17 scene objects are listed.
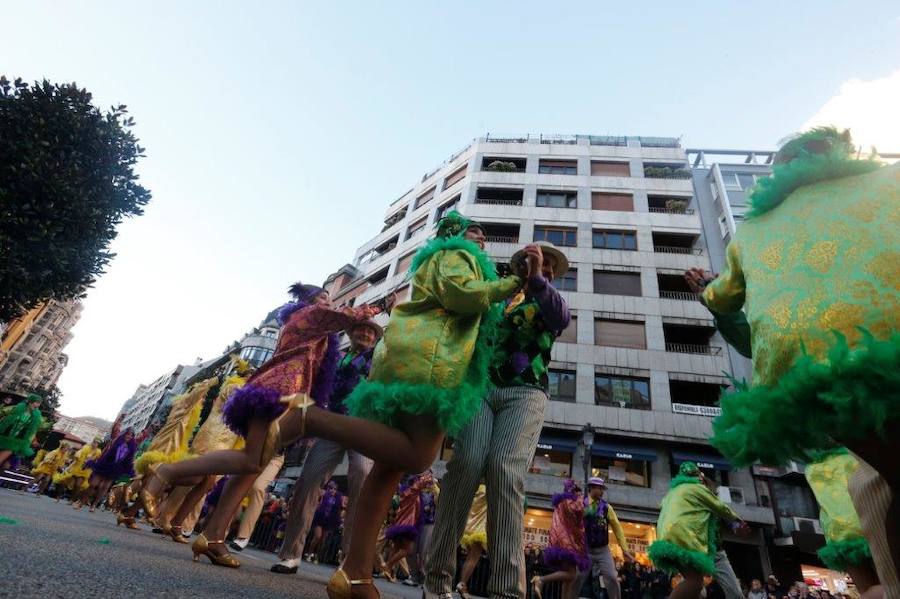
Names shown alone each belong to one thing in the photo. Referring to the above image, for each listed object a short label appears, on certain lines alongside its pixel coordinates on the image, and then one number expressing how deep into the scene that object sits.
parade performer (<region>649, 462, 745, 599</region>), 4.18
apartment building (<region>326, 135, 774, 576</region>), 19.02
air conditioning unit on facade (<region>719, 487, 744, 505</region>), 18.08
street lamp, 16.02
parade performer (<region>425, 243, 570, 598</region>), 2.49
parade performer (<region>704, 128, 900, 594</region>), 1.17
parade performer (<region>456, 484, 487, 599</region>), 7.00
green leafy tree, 9.75
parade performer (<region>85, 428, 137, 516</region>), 10.49
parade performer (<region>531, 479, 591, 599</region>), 5.62
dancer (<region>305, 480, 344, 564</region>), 9.30
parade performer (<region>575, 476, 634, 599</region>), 6.14
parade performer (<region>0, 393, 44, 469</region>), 8.23
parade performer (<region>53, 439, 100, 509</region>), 12.98
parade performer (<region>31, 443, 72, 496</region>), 15.80
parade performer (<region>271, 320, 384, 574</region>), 3.69
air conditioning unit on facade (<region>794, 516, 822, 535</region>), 17.75
